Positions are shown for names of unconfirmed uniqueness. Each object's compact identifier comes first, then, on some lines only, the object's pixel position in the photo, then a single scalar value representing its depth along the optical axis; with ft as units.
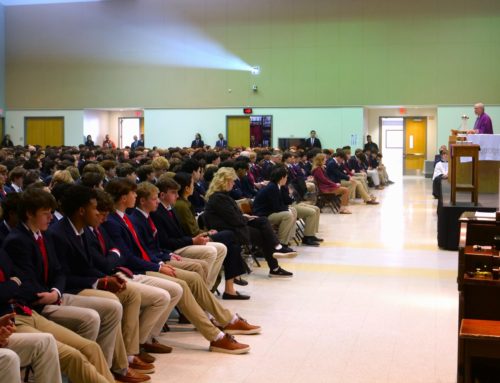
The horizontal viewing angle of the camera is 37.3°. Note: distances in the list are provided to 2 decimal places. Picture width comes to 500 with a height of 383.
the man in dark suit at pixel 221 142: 86.61
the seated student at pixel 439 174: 51.93
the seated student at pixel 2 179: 24.37
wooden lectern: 33.65
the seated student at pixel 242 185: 34.61
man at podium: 43.21
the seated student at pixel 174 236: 21.26
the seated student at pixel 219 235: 23.25
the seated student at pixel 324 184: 49.80
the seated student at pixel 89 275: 15.51
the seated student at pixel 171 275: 17.97
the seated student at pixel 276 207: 31.58
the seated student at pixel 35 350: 12.19
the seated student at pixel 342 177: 54.85
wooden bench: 12.70
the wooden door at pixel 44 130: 94.32
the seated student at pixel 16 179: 27.68
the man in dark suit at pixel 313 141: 84.38
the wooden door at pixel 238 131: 88.84
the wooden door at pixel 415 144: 93.25
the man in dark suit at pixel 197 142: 86.17
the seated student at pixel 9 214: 14.87
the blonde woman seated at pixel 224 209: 24.50
